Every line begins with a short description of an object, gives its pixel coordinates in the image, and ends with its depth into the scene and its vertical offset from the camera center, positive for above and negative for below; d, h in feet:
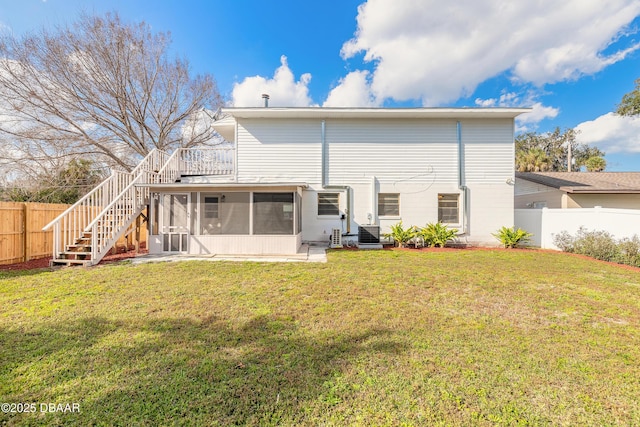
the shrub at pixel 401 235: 31.83 -2.40
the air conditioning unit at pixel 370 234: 31.94 -2.31
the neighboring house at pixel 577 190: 35.79 +3.78
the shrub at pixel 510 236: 31.53 -2.51
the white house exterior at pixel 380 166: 34.04 +6.65
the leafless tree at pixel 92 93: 36.65 +19.38
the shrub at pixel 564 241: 29.03 -2.86
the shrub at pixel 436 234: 31.94 -2.35
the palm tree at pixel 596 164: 67.77 +13.87
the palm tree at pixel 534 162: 64.59 +13.94
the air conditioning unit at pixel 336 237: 31.96 -2.71
